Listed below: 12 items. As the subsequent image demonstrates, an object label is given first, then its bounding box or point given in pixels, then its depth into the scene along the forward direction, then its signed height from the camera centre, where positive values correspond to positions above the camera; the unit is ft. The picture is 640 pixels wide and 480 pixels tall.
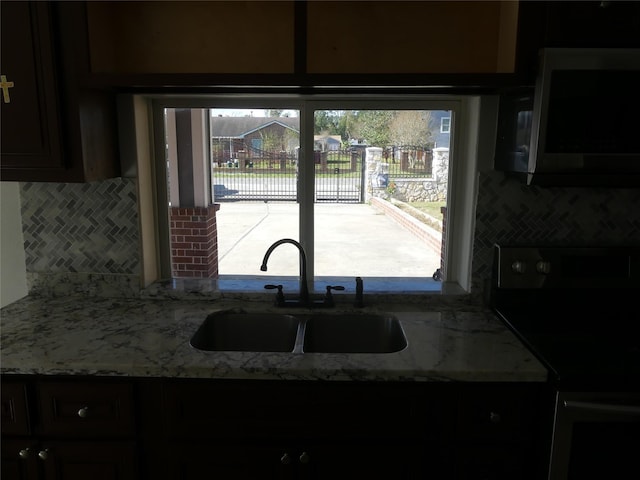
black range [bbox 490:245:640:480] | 4.55 -2.02
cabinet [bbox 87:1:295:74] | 6.07 +1.56
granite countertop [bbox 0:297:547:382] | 4.72 -2.03
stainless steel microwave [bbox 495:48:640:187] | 4.76 +0.43
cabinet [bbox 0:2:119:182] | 5.11 +0.67
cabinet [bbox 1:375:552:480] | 4.78 -2.72
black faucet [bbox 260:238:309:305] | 6.39 -1.61
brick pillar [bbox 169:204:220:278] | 7.29 -1.30
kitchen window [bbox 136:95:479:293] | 6.69 -0.11
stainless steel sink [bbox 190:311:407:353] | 6.23 -2.27
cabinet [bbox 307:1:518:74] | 5.98 +1.56
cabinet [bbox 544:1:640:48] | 4.81 +1.40
